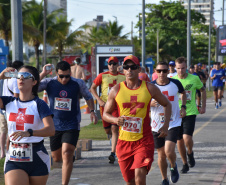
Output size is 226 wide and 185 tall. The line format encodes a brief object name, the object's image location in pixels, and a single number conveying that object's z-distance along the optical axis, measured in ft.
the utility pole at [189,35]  96.93
